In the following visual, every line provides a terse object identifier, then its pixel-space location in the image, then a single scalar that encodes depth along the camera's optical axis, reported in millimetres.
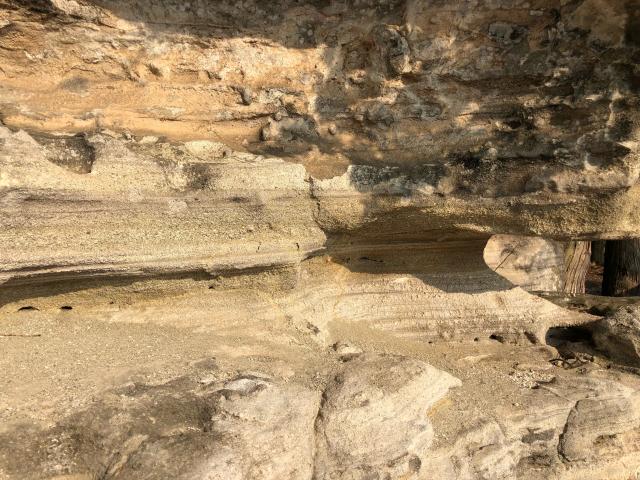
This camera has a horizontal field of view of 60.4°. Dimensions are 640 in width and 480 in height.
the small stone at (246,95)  3049
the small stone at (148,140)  2747
